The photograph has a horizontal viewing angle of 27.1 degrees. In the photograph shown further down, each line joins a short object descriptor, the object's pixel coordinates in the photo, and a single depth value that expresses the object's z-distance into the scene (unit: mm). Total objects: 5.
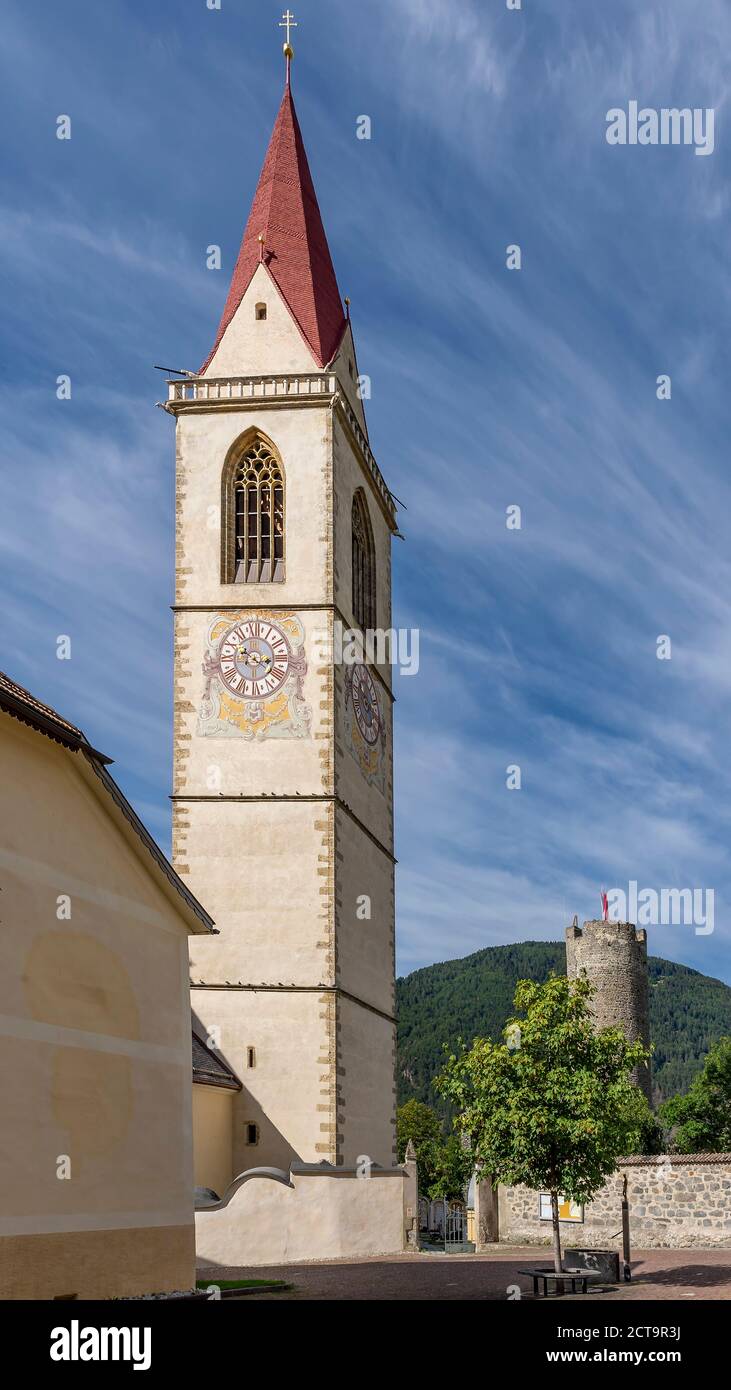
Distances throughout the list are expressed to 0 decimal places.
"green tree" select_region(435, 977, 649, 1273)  21766
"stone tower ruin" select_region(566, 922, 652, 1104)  76812
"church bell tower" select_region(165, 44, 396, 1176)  33688
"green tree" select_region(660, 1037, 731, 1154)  60938
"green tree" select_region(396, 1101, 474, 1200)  81688
